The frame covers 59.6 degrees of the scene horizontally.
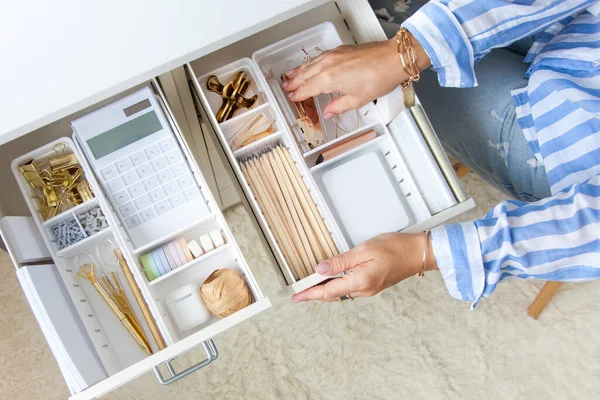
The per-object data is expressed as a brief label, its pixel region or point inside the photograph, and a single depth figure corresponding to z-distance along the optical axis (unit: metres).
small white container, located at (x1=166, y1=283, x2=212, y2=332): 0.73
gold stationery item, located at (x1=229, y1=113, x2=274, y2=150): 0.78
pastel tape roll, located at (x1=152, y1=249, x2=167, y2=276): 0.72
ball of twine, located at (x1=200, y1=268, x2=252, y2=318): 0.70
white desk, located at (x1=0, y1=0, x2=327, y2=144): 0.60
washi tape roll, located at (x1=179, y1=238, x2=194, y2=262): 0.73
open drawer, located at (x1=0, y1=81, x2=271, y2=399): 0.64
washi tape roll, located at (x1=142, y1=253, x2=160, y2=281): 0.72
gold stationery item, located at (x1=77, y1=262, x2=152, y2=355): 0.73
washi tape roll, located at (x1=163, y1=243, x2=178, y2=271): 0.73
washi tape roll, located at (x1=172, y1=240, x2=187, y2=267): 0.73
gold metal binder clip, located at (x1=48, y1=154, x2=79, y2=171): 0.73
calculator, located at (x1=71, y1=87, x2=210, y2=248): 0.71
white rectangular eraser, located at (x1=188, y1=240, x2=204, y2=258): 0.72
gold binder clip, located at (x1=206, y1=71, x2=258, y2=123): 0.78
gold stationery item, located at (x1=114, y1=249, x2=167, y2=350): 0.71
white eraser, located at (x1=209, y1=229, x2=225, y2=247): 0.72
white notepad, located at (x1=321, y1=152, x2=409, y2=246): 0.78
